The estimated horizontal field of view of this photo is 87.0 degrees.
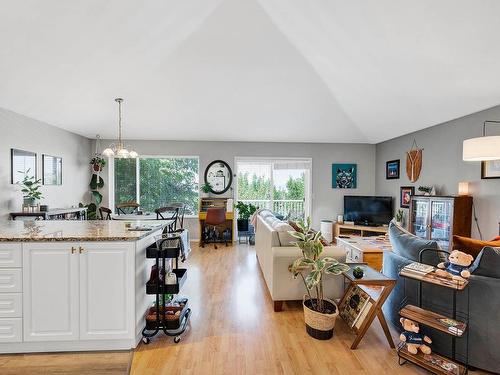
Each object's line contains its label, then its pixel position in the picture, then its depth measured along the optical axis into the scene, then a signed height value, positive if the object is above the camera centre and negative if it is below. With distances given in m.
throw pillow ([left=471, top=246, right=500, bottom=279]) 1.87 -0.54
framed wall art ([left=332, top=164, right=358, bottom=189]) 6.41 +0.26
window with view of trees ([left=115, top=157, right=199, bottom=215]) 6.23 +0.05
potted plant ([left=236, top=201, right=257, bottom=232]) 5.96 -0.65
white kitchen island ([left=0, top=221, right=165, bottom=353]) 2.08 -0.87
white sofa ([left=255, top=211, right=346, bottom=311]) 2.78 -0.94
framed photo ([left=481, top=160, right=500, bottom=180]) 3.32 +0.24
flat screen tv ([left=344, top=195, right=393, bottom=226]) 5.61 -0.52
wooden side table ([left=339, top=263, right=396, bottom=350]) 2.17 -0.97
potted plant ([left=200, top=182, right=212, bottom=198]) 6.01 -0.09
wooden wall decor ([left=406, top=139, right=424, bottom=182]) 4.83 +0.46
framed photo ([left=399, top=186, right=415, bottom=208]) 5.04 -0.16
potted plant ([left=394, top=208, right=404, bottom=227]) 5.03 -0.57
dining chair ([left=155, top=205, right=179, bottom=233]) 4.55 -0.58
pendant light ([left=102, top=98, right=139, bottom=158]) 3.77 +0.44
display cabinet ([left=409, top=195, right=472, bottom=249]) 3.64 -0.45
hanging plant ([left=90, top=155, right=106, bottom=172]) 5.76 +0.43
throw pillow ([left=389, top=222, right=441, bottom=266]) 2.19 -0.52
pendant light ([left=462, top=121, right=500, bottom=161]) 2.62 +0.40
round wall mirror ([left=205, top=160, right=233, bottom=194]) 6.22 +0.20
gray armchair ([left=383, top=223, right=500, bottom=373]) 1.86 -0.89
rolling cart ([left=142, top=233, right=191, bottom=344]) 2.27 -0.92
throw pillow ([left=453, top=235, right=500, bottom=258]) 2.07 -0.46
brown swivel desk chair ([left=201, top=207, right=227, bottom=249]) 5.39 -0.79
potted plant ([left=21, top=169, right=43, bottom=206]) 3.86 -0.13
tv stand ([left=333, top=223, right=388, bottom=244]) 5.46 -0.95
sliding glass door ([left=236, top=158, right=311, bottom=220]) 6.43 +0.02
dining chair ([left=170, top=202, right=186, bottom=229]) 5.50 -0.53
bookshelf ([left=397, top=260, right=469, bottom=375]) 1.79 -0.96
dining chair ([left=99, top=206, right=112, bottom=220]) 4.97 -0.52
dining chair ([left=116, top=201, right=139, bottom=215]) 5.32 -0.57
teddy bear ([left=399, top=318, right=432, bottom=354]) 1.98 -1.17
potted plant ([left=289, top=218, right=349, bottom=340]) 2.31 -0.83
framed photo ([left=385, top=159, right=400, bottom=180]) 5.54 +0.37
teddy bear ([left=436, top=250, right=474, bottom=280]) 1.81 -0.57
